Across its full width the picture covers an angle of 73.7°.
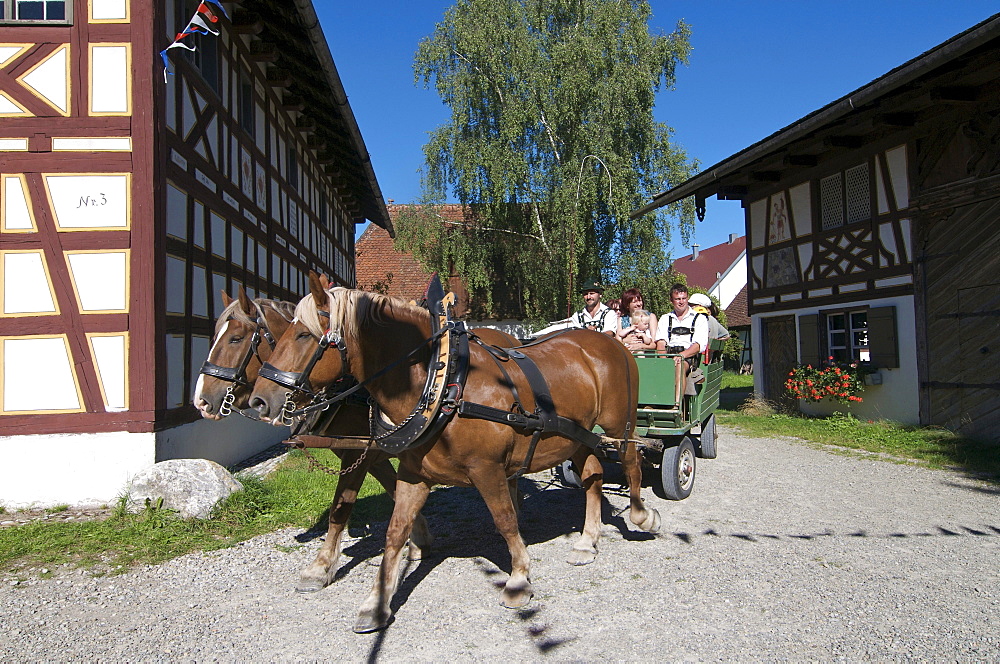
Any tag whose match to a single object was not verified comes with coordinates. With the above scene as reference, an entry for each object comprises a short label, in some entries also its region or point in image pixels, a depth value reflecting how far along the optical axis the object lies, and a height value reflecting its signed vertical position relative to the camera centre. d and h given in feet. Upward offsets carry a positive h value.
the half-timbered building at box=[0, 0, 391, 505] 18.88 +3.28
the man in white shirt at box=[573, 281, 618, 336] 19.77 +1.19
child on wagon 20.03 +0.52
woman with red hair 20.51 +1.40
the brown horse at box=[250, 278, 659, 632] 10.07 -0.73
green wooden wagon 18.11 -1.97
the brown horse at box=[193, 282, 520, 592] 11.42 -0.53
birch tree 60.03 +20.04
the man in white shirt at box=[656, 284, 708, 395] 19.95 +0.62
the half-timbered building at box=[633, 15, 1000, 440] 29.14 +6.10
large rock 16.90 -3.34
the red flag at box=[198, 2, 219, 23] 20.90 +10.95
